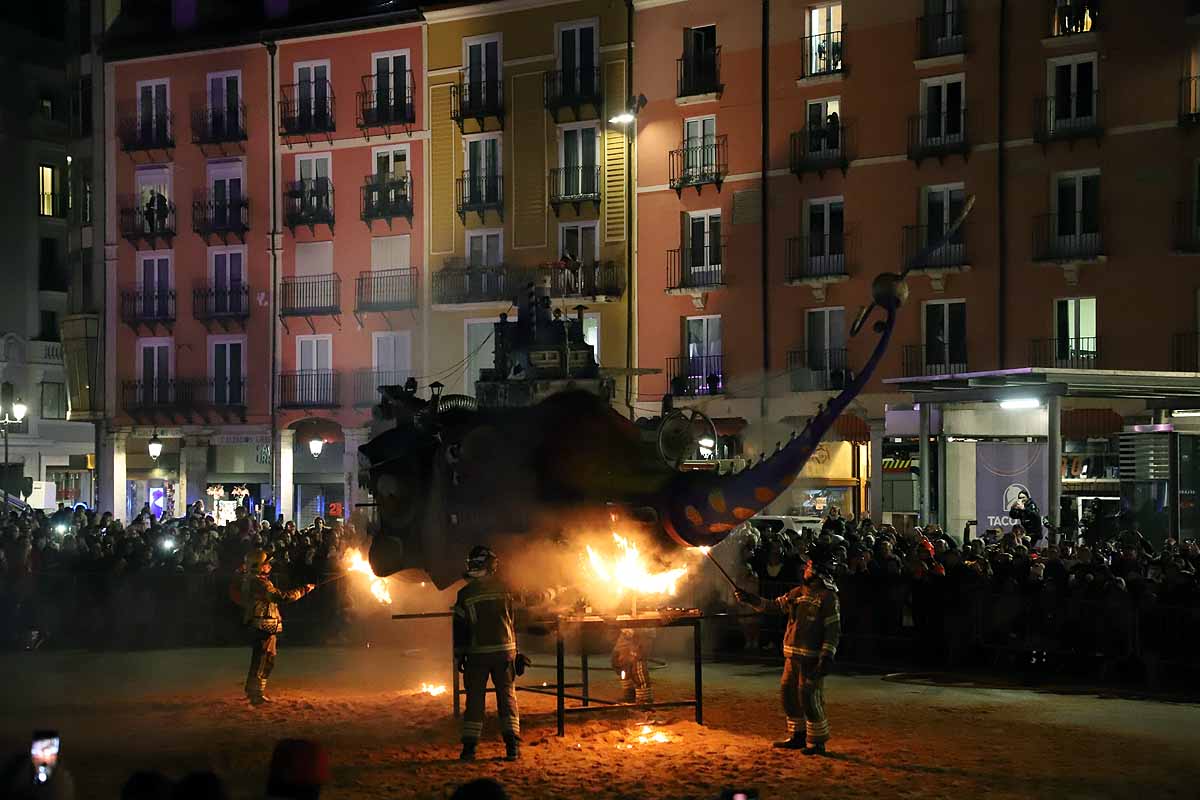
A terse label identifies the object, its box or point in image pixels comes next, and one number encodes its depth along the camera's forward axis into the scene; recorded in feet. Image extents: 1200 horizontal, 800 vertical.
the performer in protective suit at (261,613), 55.98
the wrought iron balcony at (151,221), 150.10
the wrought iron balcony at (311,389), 142.31
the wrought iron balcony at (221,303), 146.61
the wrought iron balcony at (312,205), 142.61
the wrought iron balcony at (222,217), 146.20
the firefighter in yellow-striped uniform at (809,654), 46.01
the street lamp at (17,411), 120.26
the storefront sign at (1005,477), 87.51
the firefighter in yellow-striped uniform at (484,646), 45.39
